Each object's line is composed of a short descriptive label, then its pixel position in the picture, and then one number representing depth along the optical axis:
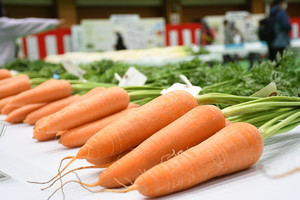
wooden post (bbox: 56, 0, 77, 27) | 14.52
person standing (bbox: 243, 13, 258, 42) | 9.03
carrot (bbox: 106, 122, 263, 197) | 0.90
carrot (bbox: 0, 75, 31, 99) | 2.17
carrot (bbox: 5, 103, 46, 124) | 1.96
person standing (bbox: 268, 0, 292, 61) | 5.84
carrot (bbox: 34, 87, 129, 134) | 1.45
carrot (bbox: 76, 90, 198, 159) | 1.08
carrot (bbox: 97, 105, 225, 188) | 0.98
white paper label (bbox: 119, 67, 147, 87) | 2.09
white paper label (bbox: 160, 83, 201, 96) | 1.38
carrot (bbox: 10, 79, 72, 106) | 1.87
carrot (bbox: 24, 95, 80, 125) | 1.86
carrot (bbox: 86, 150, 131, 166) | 1.10
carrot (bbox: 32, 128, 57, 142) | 1.52
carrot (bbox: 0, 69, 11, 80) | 2.56
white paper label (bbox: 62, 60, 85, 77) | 2.55
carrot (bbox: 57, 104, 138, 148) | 1.43
